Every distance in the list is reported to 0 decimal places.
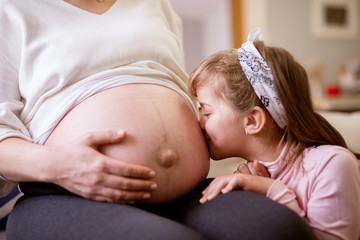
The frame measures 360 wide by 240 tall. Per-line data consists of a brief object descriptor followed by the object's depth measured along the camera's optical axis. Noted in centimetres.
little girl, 70
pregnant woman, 62
